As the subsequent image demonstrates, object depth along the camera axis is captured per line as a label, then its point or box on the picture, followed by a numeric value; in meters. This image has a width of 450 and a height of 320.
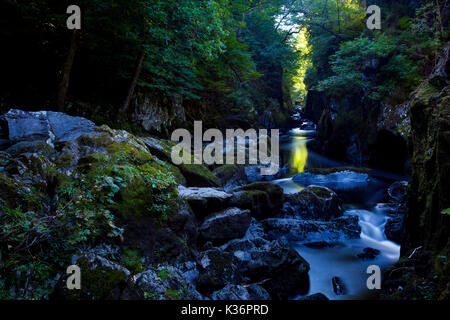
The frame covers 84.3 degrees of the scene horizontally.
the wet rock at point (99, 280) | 2.39
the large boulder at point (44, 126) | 4.43
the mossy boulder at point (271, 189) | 7.38
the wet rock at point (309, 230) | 6.42
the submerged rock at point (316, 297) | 3.90
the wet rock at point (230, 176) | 9.71
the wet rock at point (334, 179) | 11.44
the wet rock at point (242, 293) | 3.49
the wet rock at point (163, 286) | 2.84
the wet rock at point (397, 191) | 9.21
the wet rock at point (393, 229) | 6.52
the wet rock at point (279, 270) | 4.32
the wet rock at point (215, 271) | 3.72
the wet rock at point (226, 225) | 5.23
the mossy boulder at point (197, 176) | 7.28
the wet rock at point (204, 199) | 5.50
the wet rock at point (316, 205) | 7.21
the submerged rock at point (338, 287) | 4.69
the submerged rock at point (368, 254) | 5.81
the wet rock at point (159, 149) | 7.05
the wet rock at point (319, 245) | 6.14
